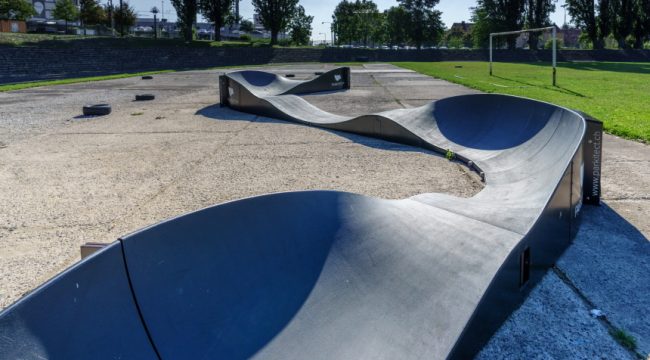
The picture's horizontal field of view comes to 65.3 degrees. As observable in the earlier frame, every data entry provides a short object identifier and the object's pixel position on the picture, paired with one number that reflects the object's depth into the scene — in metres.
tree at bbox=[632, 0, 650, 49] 56.75
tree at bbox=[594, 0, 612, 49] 59.66
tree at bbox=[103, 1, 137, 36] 65.44
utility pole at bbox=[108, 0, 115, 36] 61.84
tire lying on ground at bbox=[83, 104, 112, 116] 12.13
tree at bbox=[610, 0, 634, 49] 57.59
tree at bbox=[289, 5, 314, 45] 68.62
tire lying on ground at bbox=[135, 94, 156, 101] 15.35
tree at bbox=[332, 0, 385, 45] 77.75
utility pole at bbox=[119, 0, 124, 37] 63.54
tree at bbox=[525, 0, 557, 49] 61.34
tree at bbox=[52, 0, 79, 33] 60.72
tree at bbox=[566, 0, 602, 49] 61.28
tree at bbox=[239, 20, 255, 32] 91.31
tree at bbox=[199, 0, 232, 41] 55.81
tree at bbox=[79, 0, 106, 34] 65.75
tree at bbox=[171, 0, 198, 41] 53.88
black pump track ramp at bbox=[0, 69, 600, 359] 2.08
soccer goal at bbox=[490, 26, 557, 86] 17.11
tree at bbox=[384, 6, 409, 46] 69.44
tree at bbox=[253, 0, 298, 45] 57.34
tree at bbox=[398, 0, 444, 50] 69.19
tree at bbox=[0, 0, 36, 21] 51.59
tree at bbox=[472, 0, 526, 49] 61.28
